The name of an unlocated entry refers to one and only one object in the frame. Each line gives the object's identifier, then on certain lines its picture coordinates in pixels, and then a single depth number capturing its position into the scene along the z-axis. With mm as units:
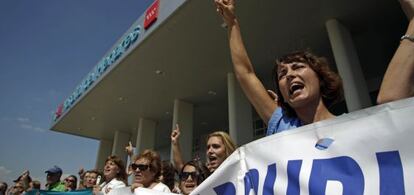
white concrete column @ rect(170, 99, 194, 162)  12367
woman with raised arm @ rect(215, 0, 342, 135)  1464
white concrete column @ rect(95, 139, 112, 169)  20438
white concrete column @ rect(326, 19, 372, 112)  6648
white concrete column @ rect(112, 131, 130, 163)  18492
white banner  896
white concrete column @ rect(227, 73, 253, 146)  9500
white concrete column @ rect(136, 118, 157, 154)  14955
